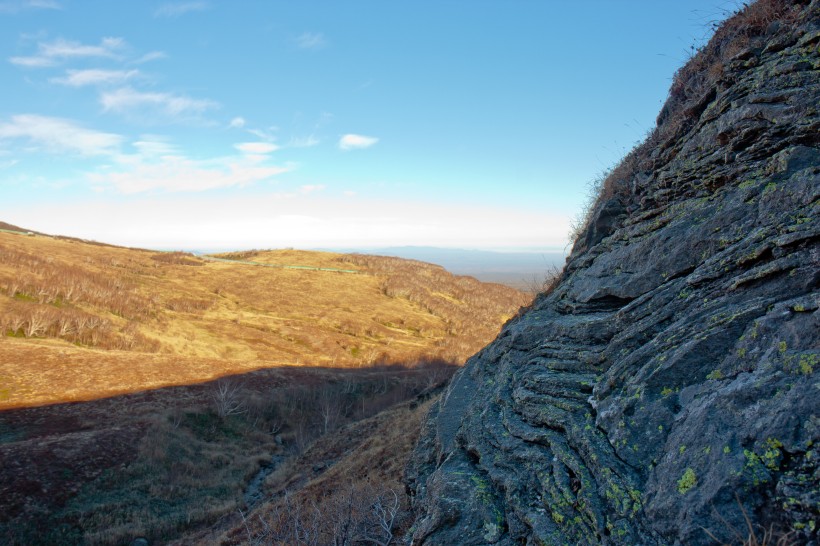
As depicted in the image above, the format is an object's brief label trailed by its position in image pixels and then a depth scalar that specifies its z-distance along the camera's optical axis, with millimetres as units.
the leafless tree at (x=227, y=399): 38500
